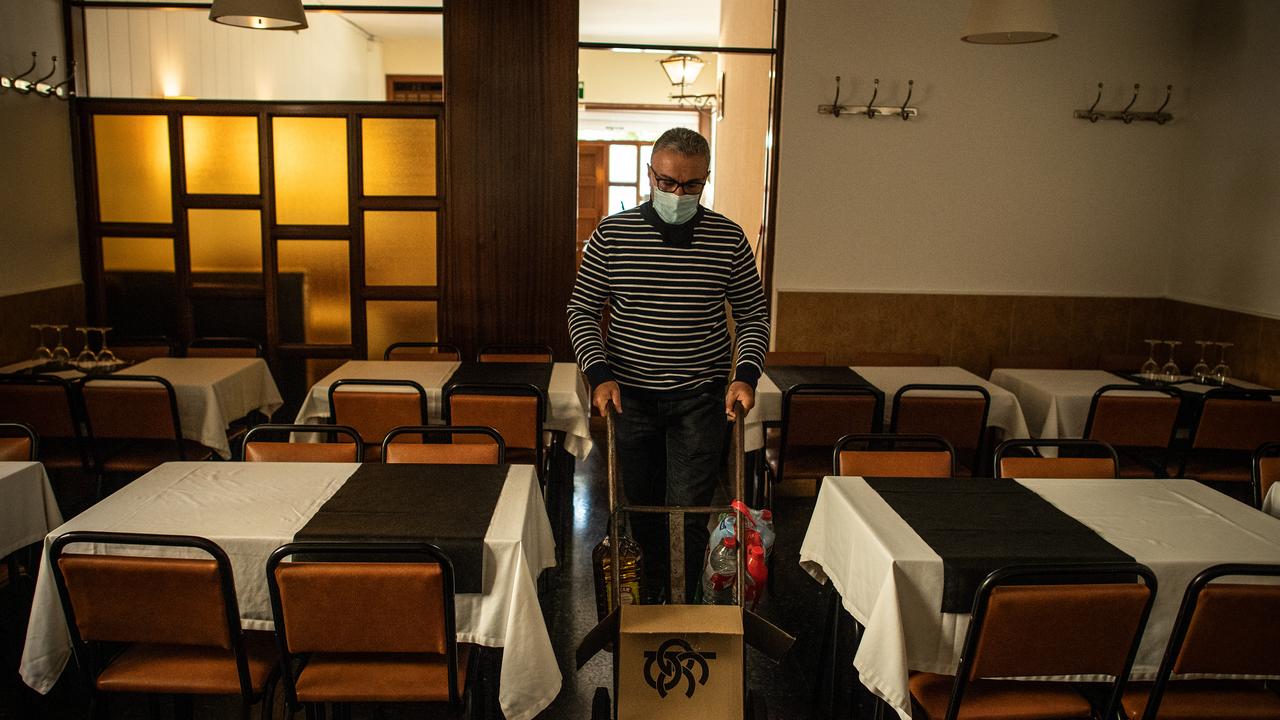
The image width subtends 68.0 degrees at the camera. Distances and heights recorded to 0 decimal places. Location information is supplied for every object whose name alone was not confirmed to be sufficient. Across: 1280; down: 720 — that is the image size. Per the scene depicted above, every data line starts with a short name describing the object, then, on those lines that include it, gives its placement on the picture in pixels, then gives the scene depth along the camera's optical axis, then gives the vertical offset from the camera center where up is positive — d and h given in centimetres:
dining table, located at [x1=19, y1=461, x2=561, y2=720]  219 -77
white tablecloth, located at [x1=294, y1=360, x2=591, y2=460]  401 -80
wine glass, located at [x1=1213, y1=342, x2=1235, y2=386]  466 -73
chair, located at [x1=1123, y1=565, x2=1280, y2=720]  199 -85
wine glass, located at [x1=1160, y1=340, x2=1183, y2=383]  467 -71
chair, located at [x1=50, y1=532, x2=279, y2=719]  200 -89
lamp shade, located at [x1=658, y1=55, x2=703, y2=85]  766 +118
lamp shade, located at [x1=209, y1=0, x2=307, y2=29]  398 +81
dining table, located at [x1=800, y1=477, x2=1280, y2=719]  216 -77
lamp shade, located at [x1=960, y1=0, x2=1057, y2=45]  397 +85
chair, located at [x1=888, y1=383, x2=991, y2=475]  393 -80
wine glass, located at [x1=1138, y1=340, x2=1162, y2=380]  473 -72
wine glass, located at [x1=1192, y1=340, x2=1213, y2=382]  474 -72
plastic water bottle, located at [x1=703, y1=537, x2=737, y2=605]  267 -99
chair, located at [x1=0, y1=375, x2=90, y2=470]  382 -83
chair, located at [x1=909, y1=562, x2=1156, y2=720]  195 -83
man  277 -33
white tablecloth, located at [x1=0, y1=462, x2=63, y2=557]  269 -89
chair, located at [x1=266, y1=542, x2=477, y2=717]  198 -87
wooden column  563 +24
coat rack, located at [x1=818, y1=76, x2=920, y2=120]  564 +65
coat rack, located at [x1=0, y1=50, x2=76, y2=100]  503 +61
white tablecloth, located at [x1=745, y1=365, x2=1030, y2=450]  412 -82
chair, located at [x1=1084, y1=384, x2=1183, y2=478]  401 -81
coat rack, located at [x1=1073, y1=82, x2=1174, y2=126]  577 +67
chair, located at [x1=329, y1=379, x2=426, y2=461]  369 -78
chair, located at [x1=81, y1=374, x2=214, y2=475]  383 -87
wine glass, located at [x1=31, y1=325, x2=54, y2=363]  449 -75
